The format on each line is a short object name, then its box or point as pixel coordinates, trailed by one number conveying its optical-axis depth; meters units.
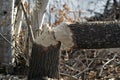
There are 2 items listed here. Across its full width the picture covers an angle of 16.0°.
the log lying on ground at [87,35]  3.26
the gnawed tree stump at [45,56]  3.33
